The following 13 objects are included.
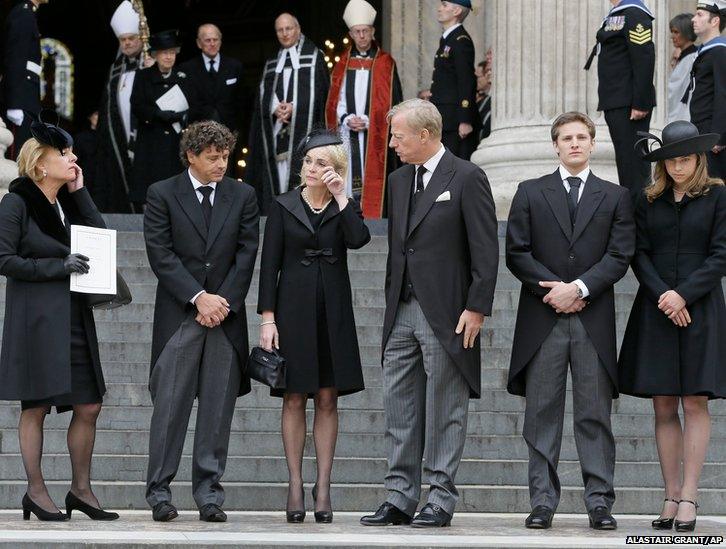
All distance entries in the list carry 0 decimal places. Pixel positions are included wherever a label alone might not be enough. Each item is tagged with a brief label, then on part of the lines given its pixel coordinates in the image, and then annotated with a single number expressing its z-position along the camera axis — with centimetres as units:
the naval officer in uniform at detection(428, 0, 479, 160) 1441
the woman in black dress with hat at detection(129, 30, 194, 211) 1470
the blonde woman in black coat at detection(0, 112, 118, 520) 823
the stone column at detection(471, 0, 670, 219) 1366
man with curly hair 841
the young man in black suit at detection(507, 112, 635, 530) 827
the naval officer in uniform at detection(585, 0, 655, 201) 1220
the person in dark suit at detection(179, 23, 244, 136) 1492
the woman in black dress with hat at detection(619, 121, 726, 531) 819
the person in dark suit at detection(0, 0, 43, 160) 1377
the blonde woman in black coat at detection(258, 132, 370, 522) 843
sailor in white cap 1212
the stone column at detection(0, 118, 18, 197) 1336
